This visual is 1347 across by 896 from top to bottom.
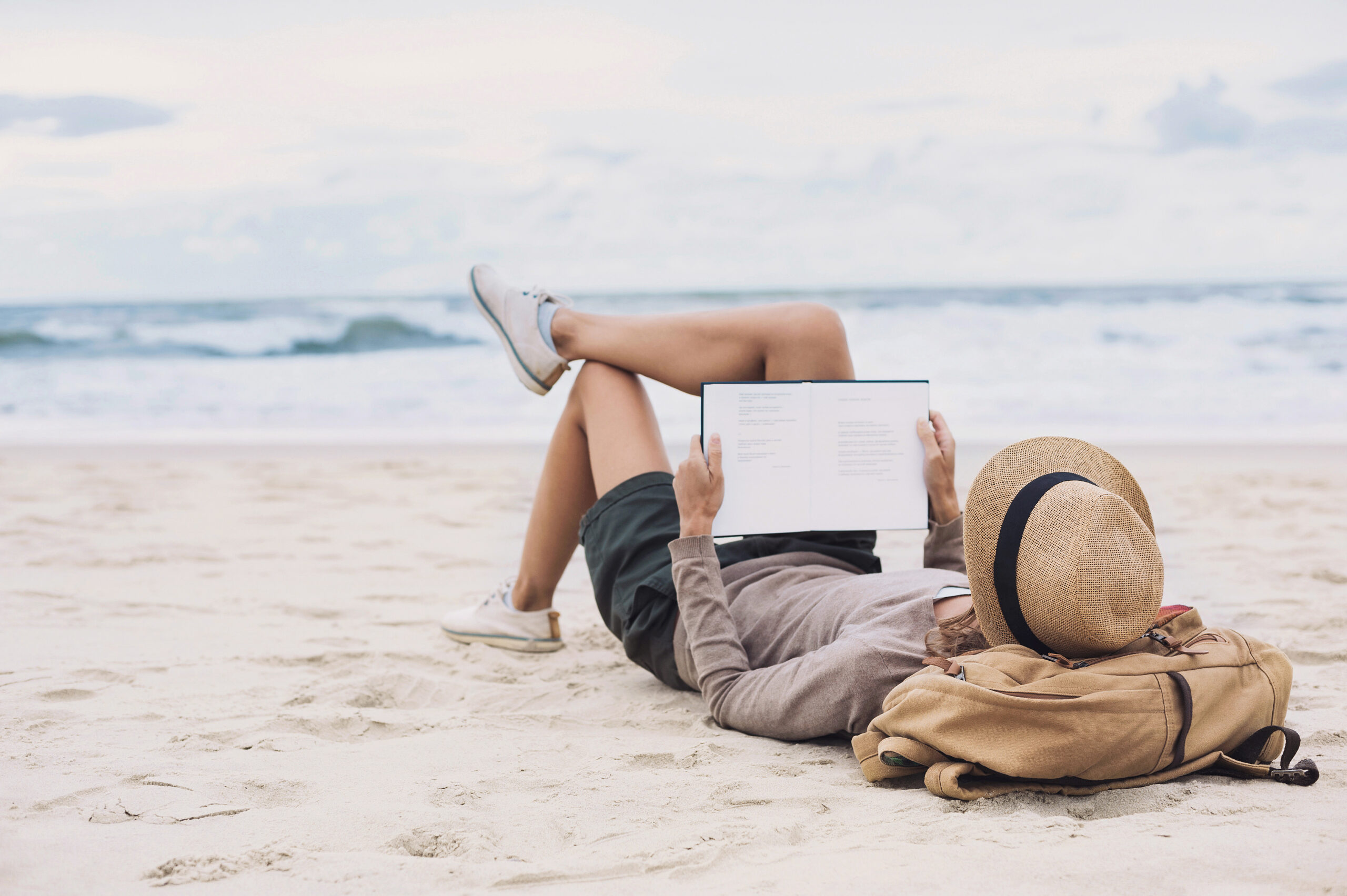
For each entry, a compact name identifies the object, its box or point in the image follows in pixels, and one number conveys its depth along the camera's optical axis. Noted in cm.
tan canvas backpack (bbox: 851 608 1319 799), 446
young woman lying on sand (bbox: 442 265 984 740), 473
